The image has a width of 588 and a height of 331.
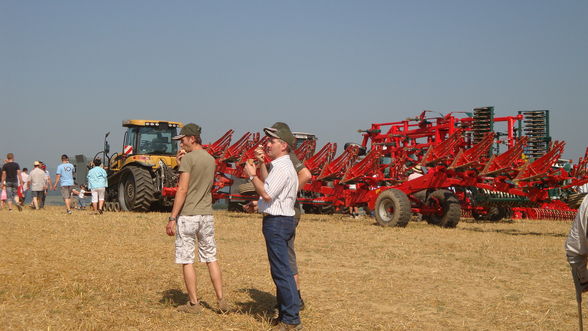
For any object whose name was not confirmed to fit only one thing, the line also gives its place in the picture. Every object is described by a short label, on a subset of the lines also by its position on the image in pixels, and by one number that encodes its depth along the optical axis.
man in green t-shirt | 5.42
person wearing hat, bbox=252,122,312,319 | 5.20
